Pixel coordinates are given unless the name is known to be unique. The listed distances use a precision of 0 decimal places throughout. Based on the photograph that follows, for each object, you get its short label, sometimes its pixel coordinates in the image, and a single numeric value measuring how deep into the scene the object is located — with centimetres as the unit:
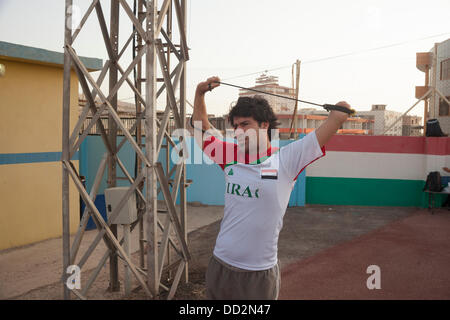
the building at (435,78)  1031
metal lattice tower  357
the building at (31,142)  650
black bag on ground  949
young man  221
